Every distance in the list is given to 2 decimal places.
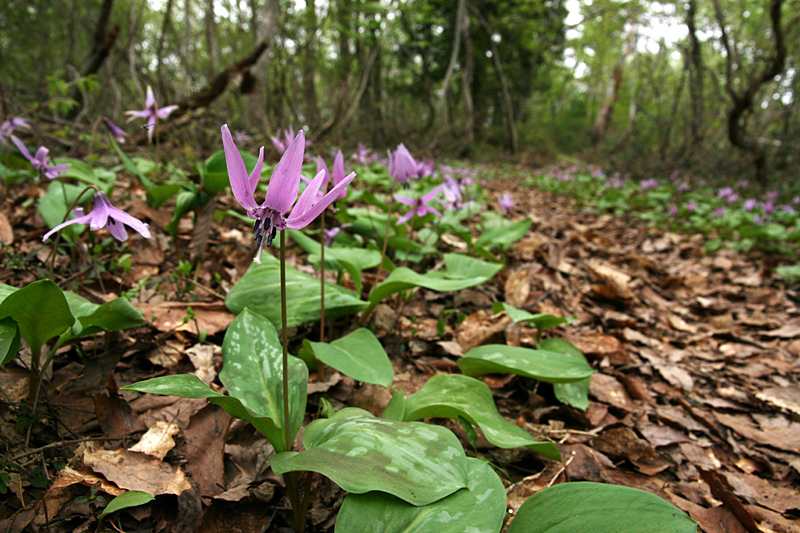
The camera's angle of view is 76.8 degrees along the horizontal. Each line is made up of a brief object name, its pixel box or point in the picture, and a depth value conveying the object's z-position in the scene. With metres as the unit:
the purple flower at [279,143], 0.46
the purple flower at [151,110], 0.64
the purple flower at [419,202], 0.50
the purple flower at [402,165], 0.46
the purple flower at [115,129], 0.65
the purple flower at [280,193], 0.21
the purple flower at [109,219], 0.30
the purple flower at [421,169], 0.52
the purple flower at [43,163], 0.45
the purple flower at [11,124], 0.65
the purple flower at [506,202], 0.80
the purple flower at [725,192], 1.46
